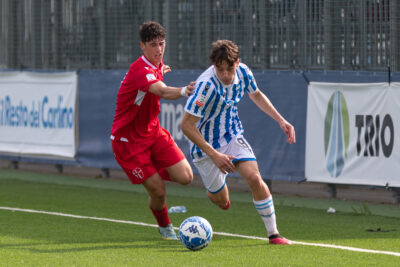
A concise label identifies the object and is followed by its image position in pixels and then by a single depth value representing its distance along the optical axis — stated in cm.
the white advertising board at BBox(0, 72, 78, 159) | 3206
